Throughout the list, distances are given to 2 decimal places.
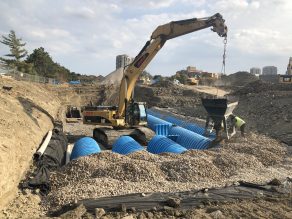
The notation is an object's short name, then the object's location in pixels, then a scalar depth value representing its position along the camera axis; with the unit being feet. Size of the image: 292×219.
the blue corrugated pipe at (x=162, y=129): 38.89
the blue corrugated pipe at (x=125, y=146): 27.79
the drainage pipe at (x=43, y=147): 23.38
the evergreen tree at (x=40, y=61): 130.75
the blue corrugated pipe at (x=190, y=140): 31.04
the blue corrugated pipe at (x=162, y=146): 27.52
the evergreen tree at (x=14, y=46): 119.22
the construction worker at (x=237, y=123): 32.62
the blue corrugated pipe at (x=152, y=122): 42.44
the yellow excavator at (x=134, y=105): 33.34
